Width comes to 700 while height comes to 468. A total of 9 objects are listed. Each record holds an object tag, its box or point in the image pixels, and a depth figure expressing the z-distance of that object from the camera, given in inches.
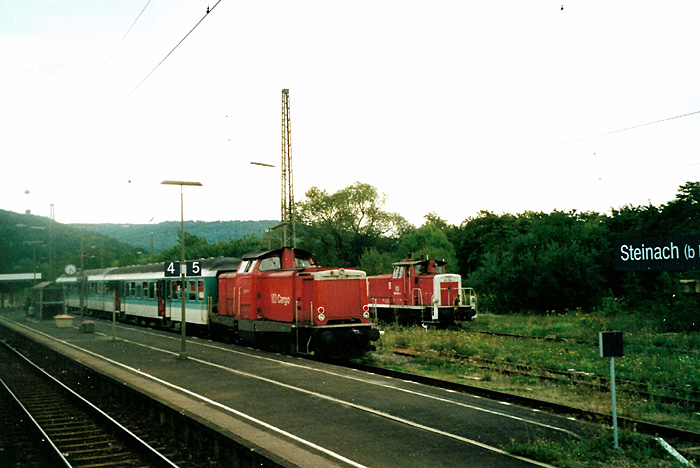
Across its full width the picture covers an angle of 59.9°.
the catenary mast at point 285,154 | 1448.1
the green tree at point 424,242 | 2241.6
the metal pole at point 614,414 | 354.6
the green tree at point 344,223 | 2514.8
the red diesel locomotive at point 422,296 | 1108.5
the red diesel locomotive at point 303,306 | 744.3
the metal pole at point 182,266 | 776.3
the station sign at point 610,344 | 379.2
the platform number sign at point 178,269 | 818.8
